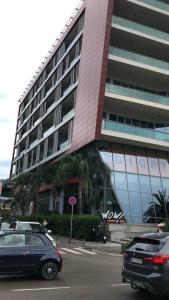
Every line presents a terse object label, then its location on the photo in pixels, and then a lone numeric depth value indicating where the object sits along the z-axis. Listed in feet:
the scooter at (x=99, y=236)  59.45
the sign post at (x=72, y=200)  57.19
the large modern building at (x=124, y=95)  72.62
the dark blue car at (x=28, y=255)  23.17
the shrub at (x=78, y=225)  61.02
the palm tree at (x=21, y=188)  96.06
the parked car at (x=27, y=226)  44.63
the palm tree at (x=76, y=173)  67.95
